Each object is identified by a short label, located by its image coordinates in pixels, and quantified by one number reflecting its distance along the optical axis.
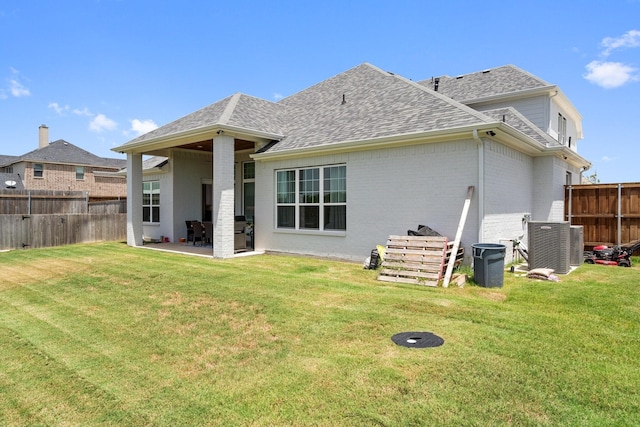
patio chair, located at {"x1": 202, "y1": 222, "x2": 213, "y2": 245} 14.79
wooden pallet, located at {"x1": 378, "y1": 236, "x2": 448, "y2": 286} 7.81
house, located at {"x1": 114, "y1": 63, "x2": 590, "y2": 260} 9.10
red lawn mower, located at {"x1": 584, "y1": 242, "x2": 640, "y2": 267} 10.44
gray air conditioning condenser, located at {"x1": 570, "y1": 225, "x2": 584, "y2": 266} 9.95
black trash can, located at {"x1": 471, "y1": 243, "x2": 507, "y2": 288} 7.38
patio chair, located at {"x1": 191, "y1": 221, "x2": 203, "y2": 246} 14.99
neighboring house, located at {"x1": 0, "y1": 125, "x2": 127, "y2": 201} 32.09
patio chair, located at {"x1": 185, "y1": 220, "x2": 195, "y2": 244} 15.88
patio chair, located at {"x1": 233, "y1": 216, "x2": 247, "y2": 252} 12.09
